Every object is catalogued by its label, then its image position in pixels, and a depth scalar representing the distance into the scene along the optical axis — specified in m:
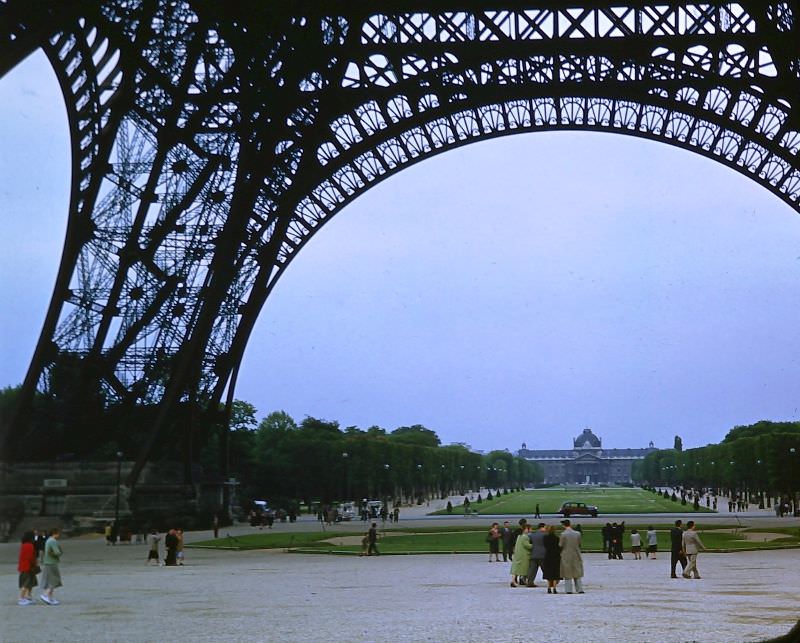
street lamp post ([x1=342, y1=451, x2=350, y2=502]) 103.53
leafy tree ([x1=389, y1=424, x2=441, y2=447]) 174.25
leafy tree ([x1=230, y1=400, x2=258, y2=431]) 133.38
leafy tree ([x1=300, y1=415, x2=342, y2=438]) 125.64
